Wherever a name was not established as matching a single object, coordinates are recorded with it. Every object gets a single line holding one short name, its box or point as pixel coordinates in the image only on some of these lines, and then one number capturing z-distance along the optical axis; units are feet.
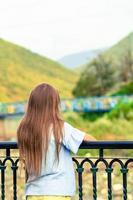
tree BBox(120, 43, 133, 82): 182.91
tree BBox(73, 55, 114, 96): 174.29
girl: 12.72
